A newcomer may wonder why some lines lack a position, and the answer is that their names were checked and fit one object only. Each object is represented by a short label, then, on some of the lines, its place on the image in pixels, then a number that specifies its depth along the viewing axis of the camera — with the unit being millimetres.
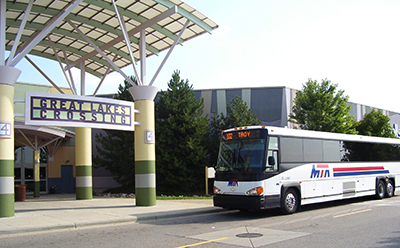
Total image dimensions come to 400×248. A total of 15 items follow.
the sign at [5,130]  12625
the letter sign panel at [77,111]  13633
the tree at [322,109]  29625
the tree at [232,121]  28828
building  29562
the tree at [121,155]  28375
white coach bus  12688
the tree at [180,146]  26750
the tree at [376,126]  34719
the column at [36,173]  25891
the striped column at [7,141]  12633
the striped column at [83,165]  21281
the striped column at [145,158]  16062
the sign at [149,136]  16234
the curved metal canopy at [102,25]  16531
